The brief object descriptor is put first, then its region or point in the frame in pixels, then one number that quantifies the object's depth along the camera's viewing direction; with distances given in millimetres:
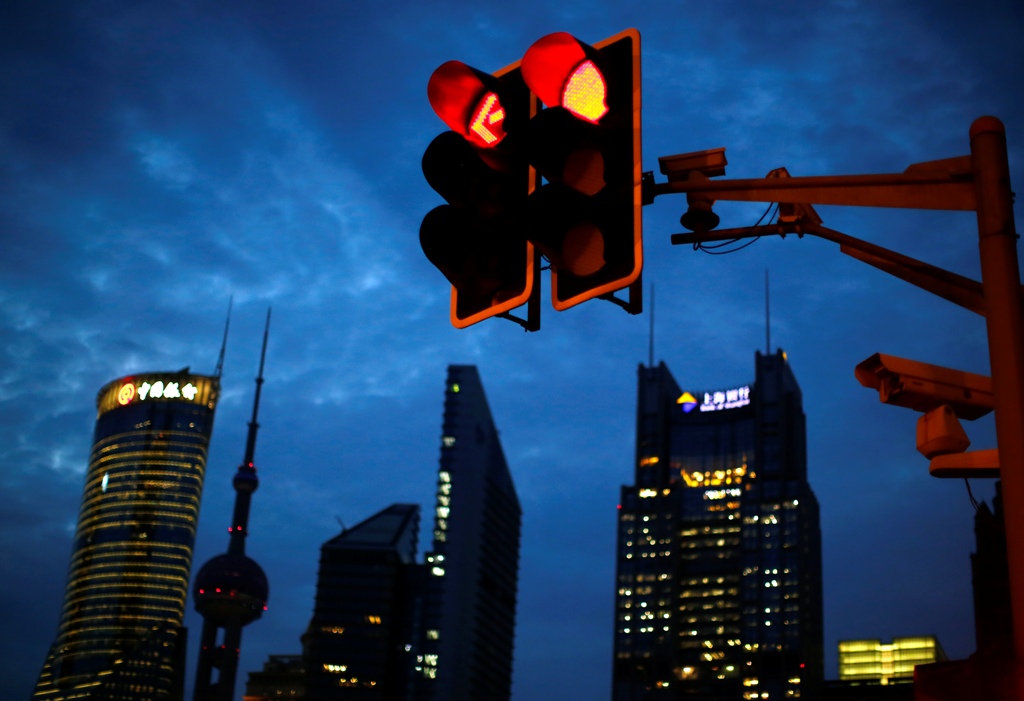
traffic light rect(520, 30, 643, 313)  5137
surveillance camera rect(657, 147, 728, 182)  6039
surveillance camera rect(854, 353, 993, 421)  5961
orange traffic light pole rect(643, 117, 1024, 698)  5512
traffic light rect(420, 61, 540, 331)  5719
